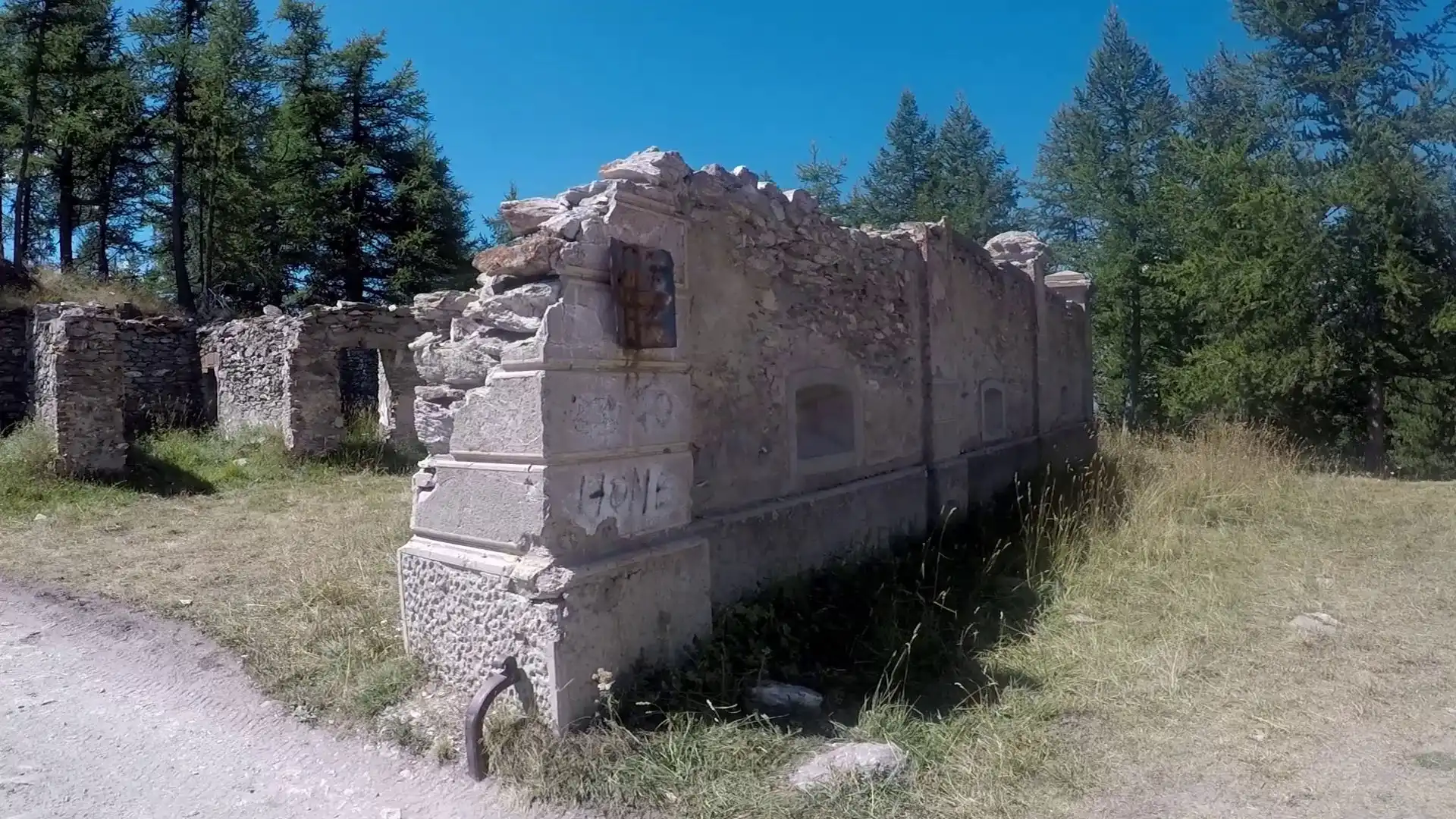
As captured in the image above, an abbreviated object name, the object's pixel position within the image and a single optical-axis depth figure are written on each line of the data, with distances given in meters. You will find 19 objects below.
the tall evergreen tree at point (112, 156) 20.41
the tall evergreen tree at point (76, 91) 19.41
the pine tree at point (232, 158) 21.20
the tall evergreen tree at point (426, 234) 23.16
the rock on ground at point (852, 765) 3.52
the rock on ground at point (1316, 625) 5.34
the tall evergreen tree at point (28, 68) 19.19
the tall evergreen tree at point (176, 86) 20.34
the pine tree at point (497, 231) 28.69
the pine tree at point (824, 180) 25.06
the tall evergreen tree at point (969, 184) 22.78
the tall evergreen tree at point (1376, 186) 12.99
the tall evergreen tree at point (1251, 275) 13.51
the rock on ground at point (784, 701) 4.20
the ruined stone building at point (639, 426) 3.87
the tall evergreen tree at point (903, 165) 25.58
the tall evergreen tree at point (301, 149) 22.67
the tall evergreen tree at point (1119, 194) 17.50
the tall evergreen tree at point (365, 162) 23.28
